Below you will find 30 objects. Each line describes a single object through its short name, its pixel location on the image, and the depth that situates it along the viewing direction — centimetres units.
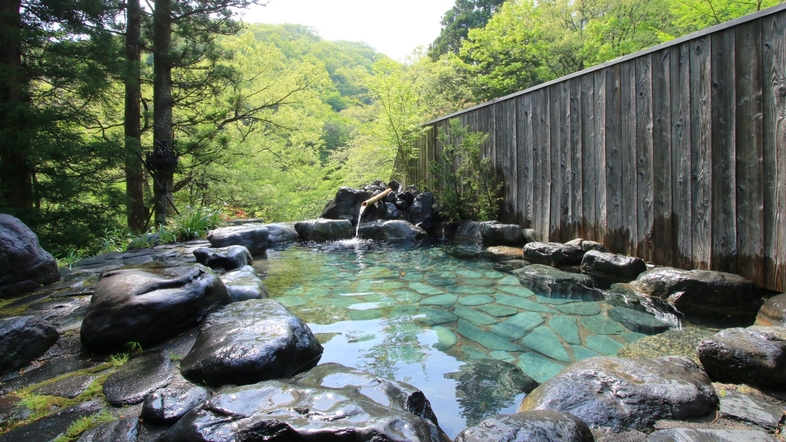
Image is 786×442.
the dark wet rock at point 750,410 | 166
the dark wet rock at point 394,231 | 795
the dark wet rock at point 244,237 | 576
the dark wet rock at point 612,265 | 400
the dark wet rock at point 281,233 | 793
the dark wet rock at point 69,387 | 184
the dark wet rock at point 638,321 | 289
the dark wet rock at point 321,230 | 816
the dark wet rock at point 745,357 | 191
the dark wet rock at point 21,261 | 306
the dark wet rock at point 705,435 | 149
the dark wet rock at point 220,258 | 429
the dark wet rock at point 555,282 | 384
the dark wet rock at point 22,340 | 207
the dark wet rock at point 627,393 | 173
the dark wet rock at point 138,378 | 182
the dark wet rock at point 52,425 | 150
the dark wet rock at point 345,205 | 898
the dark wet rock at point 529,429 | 145
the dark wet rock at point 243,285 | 319
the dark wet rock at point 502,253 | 563
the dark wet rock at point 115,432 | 151
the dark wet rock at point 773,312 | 259
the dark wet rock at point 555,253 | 477
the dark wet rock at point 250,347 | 197
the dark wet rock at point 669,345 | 246
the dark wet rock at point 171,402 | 163
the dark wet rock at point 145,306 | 229
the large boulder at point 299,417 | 134
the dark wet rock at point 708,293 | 302
